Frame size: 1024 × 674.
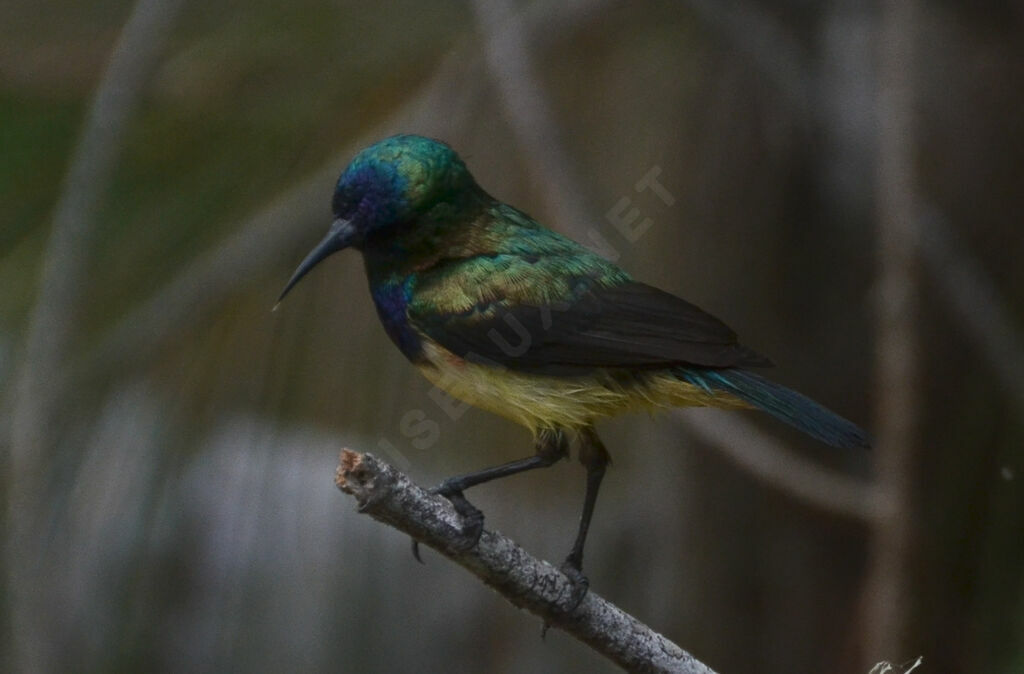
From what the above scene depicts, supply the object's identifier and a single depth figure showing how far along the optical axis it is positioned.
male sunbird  4.08
